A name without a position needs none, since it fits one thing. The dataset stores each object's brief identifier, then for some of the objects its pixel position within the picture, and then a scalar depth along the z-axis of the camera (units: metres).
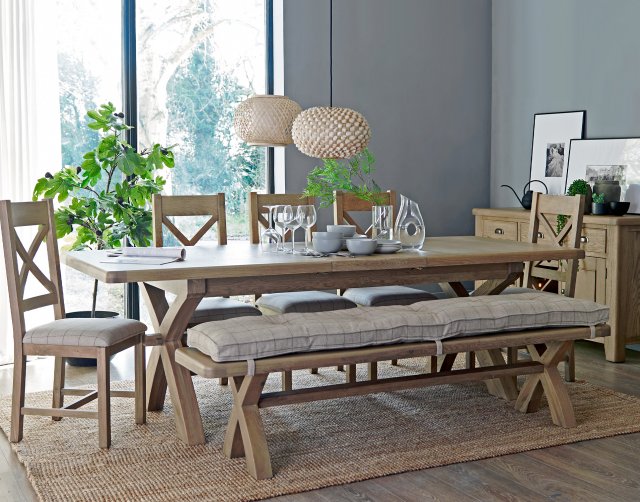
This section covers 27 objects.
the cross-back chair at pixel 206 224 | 3.91
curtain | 5.01
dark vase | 5.29
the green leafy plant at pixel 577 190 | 5.19
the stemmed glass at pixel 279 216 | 3.82
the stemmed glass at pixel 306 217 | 3.83
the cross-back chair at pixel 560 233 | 4.26
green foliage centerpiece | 4.18
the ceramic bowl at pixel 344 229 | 3.99
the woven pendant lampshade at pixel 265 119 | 3.91
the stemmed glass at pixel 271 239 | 3.91
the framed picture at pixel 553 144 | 5.93
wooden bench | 3.03
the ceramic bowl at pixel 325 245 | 3.78
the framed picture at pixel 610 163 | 5.36
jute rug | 2.98
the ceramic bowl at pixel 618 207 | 5.04
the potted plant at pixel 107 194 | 4.88
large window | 5.54
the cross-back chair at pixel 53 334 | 3.31
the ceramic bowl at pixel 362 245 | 3.73
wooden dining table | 3.34
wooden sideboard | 4.88
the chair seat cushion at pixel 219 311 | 3.86
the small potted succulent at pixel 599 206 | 5.09
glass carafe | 3.88
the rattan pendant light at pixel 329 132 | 3.76
